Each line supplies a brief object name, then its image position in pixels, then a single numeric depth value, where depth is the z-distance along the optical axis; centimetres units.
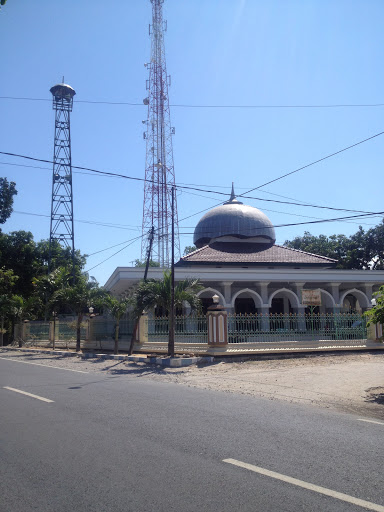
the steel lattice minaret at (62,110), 3178
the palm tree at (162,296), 1841
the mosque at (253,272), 2684
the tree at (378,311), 1111
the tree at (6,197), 3303
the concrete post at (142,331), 2097
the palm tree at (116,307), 2116
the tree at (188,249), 5946
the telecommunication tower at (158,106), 3147
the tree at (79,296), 2438
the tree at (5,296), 3361
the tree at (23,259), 4212
